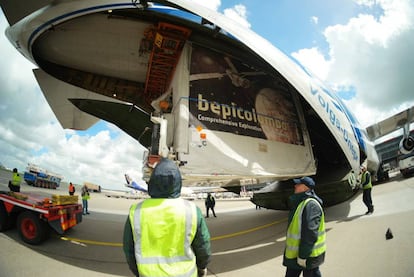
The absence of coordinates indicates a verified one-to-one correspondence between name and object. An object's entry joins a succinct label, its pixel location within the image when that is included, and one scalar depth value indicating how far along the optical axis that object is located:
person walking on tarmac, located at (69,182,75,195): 12.26
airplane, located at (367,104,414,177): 9.82
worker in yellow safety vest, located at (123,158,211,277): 1.45
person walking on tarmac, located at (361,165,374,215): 5.55
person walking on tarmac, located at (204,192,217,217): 11.32
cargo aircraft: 4.99
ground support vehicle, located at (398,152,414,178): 9.75
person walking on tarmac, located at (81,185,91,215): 9.63
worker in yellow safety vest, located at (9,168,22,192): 8.89
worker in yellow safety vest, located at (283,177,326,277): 2.25
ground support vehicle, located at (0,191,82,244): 4.50
